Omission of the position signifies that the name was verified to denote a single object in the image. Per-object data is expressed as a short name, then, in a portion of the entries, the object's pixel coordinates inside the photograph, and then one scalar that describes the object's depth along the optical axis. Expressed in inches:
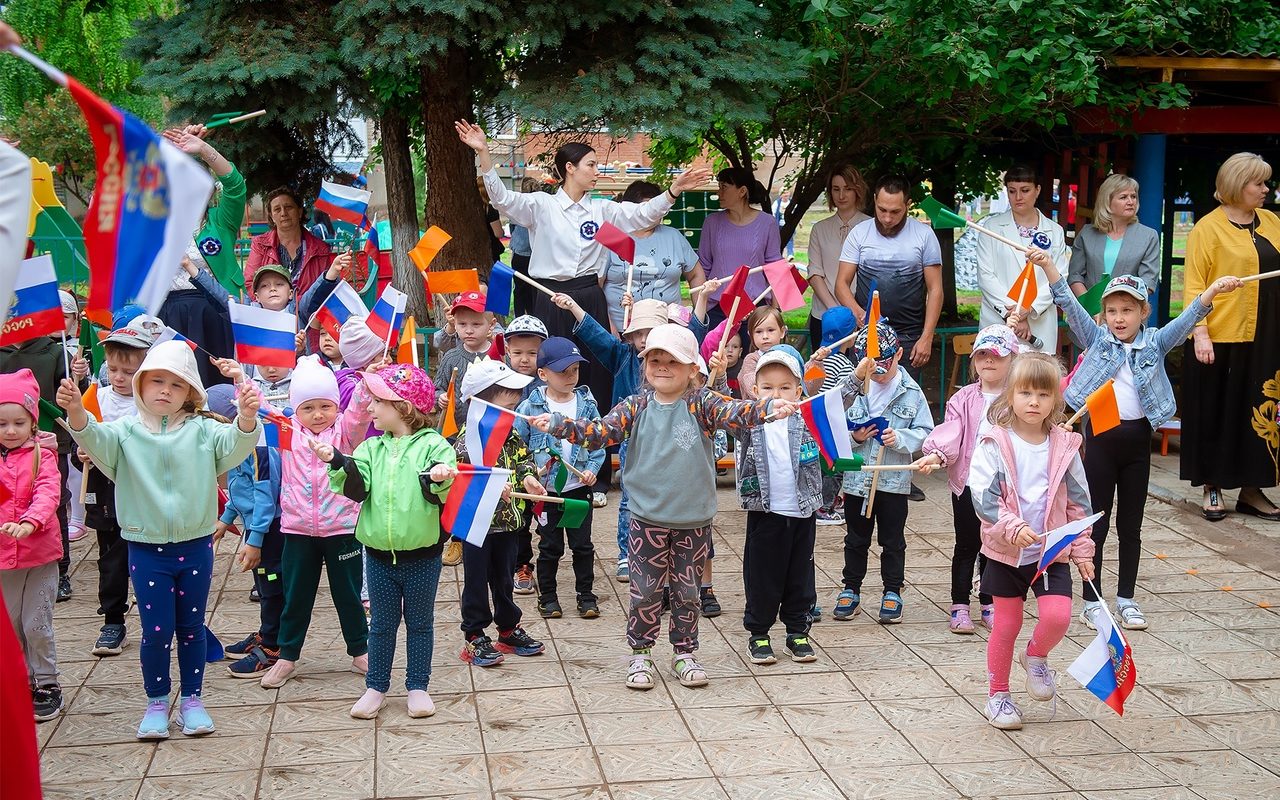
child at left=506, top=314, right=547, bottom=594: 253.4
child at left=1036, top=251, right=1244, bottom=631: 241.1
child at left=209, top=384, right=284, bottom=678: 219.0
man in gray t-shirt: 325.1
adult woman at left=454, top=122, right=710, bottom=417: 318.3
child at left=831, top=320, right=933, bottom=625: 243.0
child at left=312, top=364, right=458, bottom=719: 198.7
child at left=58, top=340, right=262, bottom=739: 192.2
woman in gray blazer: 315.9
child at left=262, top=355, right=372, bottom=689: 210.4
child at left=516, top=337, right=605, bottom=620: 239.5
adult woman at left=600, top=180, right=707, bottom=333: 329.7
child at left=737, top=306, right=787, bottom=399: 258.8
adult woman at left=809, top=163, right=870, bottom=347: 350.6
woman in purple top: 344.5
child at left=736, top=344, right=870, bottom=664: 223.1
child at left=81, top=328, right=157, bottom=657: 233.3
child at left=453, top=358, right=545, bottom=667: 222.1
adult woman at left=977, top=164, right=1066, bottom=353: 324.5
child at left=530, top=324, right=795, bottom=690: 210.5
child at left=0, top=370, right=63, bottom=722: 200.4
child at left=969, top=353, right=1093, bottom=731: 195.3
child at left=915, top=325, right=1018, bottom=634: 231.1
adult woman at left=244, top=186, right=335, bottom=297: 315.6
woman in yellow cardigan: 319.6
